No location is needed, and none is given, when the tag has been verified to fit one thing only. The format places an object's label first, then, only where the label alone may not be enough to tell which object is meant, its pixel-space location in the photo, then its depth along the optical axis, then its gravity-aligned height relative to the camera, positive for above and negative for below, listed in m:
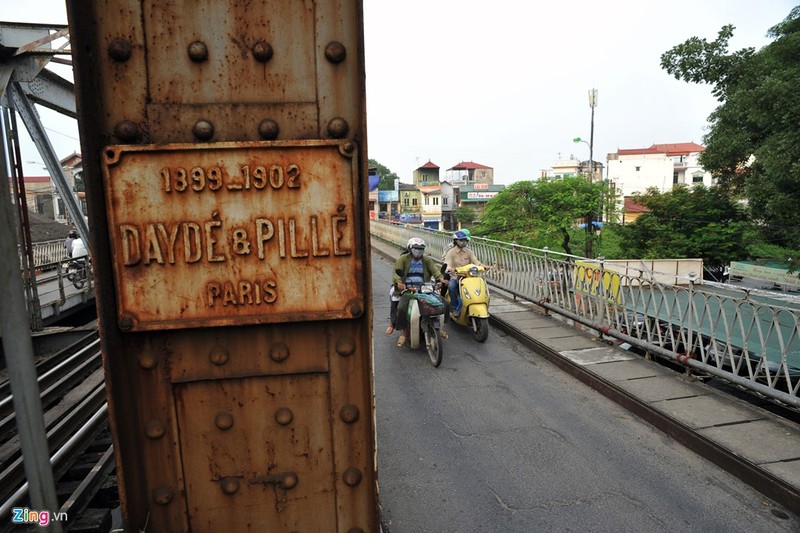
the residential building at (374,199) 72.19 +0.73
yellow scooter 8.37 -1.64
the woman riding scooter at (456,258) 9.19 -1.05
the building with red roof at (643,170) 64.06 +3.21
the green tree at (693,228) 22.12 -1.53
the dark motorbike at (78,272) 12.92 -1.59
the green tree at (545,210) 24.64 -0.58
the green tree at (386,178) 100.68 +5.31
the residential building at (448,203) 76.19 -0.21
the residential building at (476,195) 78.38 +0.87
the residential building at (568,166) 80.44 +5.04
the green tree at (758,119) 11.70 +1.95
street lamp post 25.54 +1.52
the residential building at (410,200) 81.99 +0.44
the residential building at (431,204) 75.19 -0.27
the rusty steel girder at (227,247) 1.50 -0.12
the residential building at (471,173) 101.81 +5.71
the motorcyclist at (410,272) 8.27 -1.15
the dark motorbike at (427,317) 7.34 -1.76
